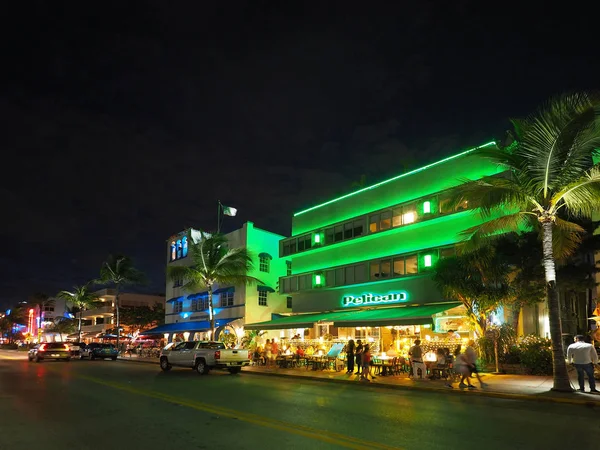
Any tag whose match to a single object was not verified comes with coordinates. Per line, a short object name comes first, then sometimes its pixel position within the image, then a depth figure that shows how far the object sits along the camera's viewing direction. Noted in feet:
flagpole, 137.90
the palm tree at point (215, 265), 122.11
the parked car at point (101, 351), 134.41
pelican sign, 93.76
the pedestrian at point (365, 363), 66.90
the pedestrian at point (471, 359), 56.52
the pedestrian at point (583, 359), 50.29
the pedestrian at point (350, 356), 76.69
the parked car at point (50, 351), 119.34
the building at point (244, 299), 133.39
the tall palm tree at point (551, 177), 51.03
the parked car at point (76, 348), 141.90
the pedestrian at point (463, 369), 56.03
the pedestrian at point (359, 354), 70.35
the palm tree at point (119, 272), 177.17
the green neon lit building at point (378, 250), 87.73
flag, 138.08
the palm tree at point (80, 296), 224.74
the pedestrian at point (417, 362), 66.69
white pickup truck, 81.05
